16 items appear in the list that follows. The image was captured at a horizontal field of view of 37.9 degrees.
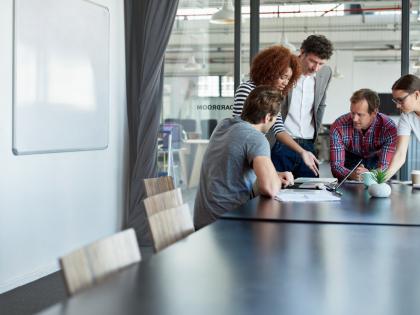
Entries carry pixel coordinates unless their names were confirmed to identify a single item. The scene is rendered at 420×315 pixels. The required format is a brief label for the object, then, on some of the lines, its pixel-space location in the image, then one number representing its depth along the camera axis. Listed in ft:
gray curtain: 18.79
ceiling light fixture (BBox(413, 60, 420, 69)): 18.51
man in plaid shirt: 12.75
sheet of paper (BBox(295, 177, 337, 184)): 12.03
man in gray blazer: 13.21
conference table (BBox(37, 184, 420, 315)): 4.00
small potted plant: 10.32
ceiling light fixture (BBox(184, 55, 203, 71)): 20.24
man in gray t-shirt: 9.93
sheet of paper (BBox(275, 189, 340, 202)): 9.63
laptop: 10.95
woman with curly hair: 12.20
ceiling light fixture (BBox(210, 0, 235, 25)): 19.63
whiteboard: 13.69
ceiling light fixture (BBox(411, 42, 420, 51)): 18.69
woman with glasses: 12.23
